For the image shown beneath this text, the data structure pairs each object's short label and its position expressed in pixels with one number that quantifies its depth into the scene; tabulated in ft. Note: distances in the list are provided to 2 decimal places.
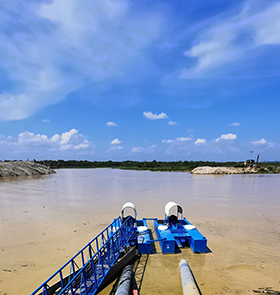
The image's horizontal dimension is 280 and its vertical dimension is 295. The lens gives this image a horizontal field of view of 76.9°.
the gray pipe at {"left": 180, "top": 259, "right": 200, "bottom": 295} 23.49
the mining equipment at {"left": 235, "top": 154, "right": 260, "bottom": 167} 307.37
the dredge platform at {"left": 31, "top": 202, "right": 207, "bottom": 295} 23.80
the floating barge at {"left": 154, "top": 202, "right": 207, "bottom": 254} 35.96
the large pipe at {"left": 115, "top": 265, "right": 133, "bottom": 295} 22.65
